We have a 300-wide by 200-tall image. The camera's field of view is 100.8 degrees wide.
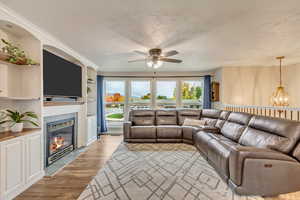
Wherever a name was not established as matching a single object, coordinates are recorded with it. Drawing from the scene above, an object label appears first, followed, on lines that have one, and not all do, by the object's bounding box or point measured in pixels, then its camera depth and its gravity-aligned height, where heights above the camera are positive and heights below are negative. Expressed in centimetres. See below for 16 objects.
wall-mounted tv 231 +48
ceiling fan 257 +87
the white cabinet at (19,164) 153 -90
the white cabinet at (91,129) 363 -92
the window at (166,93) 503 +25
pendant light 342 +4
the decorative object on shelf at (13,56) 172 +62
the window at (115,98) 500 +4
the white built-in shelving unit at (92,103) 376 -14
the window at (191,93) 499 +25
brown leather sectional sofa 156 -79
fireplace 246 -91
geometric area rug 167 -128
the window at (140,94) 503 +21
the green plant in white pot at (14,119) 182 -31
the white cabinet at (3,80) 182 +28
